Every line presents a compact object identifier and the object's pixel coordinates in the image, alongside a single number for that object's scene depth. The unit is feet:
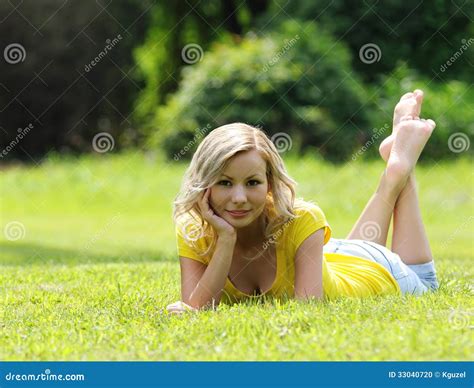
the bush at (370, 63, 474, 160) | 51.88
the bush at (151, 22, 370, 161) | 51.60
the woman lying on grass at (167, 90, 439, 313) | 14.02
